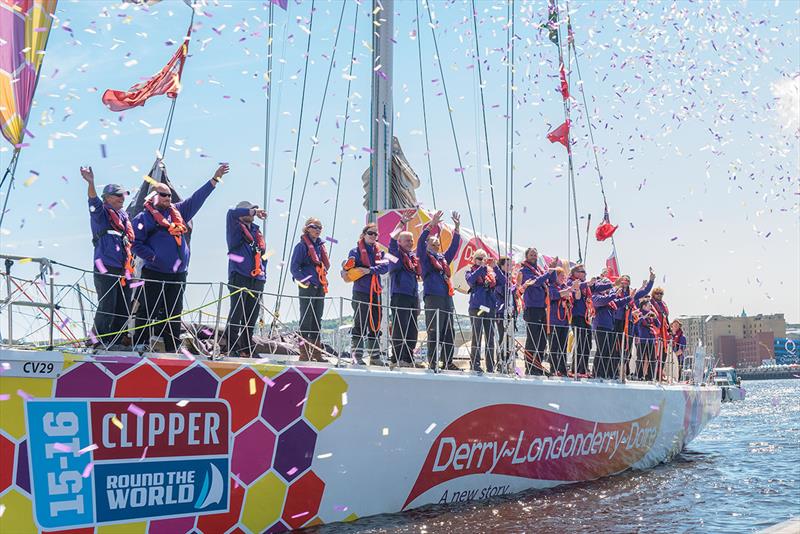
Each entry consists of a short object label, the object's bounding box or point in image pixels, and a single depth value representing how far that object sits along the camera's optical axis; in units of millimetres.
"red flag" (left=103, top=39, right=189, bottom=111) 8117
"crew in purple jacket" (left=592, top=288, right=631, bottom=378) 11625
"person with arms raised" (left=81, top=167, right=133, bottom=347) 6195
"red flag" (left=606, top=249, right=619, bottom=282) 15769
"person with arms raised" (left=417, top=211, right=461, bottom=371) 8820
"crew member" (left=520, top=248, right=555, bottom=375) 10328
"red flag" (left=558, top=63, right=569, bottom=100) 13320
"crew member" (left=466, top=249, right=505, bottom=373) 9562
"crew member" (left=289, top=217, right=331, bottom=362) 7664
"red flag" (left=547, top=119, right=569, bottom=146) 13188
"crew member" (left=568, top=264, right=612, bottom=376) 11172
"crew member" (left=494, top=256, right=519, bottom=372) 9328
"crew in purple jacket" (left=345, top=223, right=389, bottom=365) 8141
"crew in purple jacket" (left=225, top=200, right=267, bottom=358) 7074
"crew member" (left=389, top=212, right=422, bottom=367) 8469
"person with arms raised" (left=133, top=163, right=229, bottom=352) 6633
